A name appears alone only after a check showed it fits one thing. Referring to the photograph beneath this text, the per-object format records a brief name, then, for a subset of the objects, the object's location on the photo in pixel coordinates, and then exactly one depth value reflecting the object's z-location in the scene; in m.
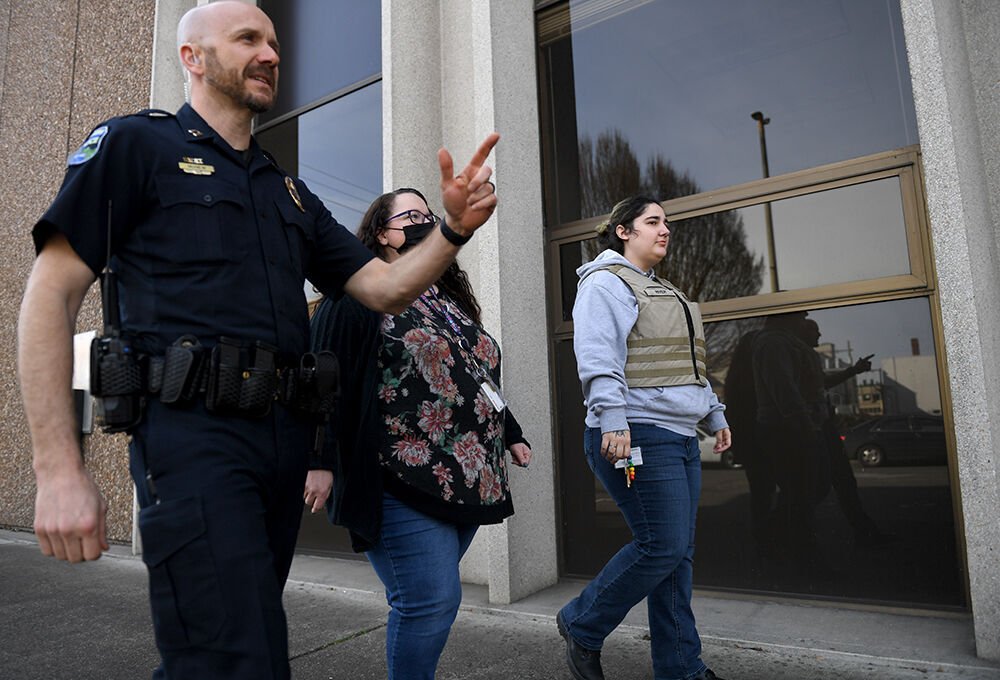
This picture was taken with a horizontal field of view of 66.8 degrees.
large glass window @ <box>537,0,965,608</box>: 3.85
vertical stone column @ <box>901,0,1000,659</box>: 3.13
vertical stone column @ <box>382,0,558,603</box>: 4.57
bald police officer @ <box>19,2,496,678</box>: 1.49
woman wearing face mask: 2.23
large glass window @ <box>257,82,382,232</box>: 6.11
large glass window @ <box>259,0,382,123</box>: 6.16
